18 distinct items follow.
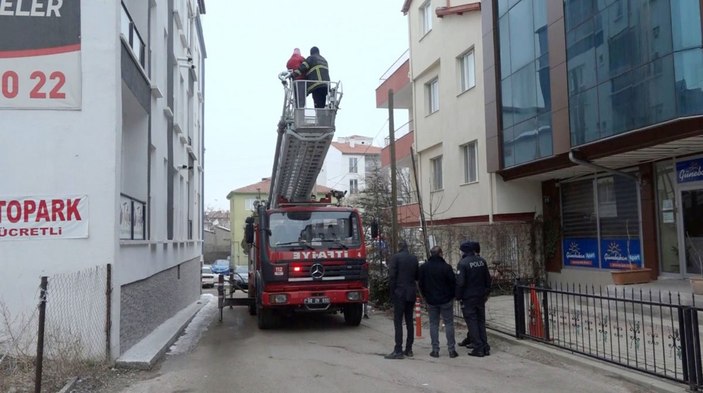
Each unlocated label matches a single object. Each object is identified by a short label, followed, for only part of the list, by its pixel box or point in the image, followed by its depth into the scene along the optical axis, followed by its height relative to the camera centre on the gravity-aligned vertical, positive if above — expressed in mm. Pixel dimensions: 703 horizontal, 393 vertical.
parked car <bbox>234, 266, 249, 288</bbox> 19116 -1203
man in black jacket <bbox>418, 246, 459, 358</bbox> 9820 -920
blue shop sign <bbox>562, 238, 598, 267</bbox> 17844 -557
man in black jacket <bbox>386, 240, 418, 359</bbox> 9867 -880
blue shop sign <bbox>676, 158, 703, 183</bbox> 13812 +1327
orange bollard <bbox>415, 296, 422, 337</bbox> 11602 -1560
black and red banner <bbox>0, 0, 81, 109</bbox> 9281 +2851
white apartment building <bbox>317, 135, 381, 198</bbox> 82125 +10240
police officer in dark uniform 9695 -910
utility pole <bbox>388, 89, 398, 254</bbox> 15359 +1432
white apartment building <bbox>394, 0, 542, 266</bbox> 20188 +4046
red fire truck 12328 -96
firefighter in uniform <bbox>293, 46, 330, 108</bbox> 12070 +3187
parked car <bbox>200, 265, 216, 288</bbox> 40188 -2318
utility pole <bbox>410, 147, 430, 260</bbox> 14541 +306
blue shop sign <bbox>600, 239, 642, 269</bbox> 15930 -569
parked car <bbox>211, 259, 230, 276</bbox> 42731 -1685
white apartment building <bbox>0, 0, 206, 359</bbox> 9062 +1129
